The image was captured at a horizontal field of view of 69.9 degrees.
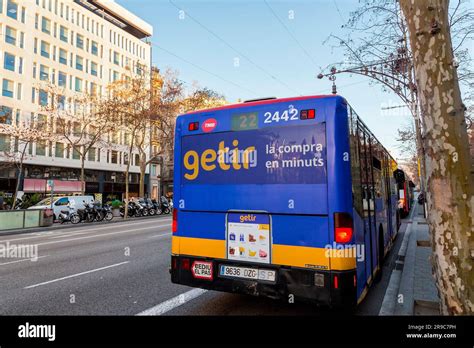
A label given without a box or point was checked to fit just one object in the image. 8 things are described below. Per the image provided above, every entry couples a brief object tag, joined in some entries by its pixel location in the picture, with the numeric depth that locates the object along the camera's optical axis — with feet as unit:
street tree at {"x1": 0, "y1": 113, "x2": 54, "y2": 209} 81.30
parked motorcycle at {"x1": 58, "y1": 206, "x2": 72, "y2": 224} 69.64
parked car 73.15
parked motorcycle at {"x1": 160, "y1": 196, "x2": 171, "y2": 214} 101.91
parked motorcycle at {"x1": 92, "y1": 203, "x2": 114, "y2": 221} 75.20
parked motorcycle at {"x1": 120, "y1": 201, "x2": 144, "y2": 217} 91.21
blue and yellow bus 12.22
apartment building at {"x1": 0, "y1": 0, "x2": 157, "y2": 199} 110.73
